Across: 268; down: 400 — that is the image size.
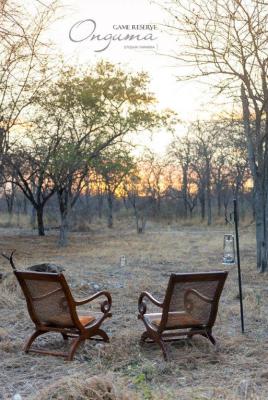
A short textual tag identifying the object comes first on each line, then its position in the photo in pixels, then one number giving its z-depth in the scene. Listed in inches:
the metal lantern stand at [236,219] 224.1
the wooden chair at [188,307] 186.7
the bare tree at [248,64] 405.1
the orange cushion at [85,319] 198.7
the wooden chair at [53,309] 186.7
